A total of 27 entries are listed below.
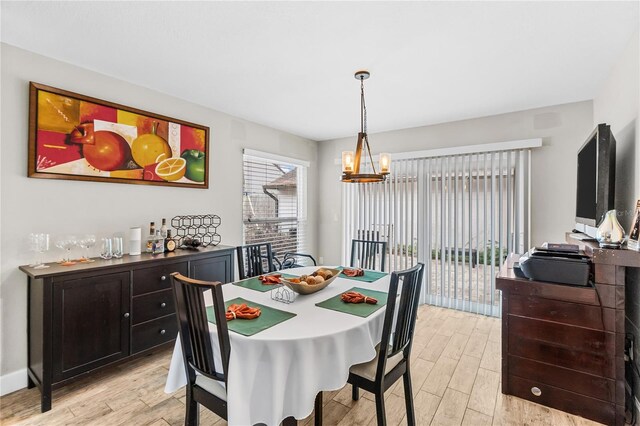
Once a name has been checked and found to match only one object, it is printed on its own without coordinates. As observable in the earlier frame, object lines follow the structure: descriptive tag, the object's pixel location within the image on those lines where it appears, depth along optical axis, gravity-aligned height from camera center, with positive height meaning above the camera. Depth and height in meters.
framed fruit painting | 2.36 +0.65
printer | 1.96 -0.33
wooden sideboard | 2.06 -0.76
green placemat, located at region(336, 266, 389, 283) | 2.48 -0.51
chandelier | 2.39 +0.38
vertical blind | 3.70 -0.05
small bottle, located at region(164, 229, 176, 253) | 2.97 -0.30
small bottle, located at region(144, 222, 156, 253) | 2.92 -0.23
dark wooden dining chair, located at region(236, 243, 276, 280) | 3.00 -0.44
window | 4.21 +0.20
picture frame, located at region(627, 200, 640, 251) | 1.84 -0.11
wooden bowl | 2.00 -0.48
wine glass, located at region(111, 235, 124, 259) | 2.61 -0.28
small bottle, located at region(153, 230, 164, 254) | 2.92 -0.29
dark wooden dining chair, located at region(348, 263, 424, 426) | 1.57 -0.77
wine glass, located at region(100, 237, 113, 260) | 2.56 -0.29
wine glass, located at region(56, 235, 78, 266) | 2.43 -0.24
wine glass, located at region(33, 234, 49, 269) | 2.27 -0.23
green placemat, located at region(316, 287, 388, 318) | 1.77 -0.55
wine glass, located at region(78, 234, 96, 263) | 2.51 -0.25
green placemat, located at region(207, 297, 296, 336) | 1.50 -0.56
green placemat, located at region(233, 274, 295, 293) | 2.24 -0.53
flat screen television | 2.07 +0.30
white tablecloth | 1.37 -0.71
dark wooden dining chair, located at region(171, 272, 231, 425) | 1.37 -0.63
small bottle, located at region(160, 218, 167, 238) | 3.07 -0.15
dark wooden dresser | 1.87 -0.81
